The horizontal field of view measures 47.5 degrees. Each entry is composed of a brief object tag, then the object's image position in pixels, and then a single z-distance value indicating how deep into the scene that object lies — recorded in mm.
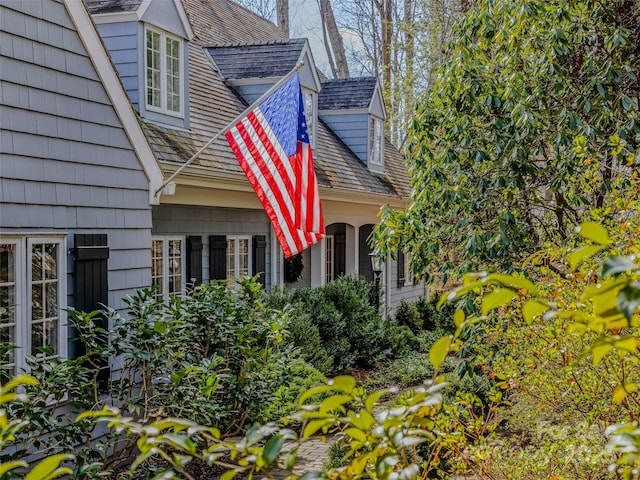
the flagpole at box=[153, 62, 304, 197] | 8306
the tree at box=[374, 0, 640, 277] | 8000
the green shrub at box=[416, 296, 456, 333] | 19953
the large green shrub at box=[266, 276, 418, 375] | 12068
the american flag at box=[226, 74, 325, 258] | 8703
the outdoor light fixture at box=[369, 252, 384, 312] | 16042
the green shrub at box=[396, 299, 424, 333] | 19281
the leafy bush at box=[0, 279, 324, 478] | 5758
